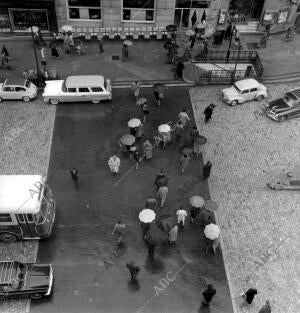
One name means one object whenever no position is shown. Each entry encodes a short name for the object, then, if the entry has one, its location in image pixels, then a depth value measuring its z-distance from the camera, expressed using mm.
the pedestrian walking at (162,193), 21578
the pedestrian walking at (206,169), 23114
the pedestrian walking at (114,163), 23016
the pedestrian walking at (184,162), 23503
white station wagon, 27531
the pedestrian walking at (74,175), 22609
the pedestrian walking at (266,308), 17312
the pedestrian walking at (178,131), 25453
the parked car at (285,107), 27750
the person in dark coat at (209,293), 17703
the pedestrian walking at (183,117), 25672
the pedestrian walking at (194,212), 21125
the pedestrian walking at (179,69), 30047
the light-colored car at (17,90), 27344
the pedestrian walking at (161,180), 21930
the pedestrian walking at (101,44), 32188
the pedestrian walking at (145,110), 27014
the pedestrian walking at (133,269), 18438
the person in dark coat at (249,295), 17859
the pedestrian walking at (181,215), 20703
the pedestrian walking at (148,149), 24000
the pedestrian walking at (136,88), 28328
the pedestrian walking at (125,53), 31438
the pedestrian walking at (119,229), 20062
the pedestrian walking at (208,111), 26480
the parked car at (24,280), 17688
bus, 18578
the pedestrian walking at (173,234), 19800
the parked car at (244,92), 28609
